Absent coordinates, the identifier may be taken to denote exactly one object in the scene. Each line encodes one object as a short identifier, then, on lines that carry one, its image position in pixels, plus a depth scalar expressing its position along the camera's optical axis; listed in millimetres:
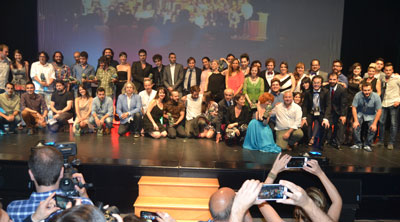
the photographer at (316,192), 1838
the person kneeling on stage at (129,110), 5855
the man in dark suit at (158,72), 6574
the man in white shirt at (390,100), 5332
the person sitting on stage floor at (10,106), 5684
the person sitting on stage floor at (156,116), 5676
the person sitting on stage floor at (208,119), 5594
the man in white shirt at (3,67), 6051
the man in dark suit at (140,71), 6473
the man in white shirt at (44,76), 6262
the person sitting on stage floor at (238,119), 5277
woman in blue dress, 4922
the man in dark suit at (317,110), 5215
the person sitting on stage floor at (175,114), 5762
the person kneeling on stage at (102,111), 5831
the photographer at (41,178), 1864
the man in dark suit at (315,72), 5727
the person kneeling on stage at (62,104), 5949
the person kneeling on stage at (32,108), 5730
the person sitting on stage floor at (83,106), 5855
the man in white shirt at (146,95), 6077
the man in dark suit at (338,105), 5199
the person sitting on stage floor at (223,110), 5453
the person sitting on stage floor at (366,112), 5082
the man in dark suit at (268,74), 5863
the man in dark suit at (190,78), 6566
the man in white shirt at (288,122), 5008
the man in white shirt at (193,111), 5750
